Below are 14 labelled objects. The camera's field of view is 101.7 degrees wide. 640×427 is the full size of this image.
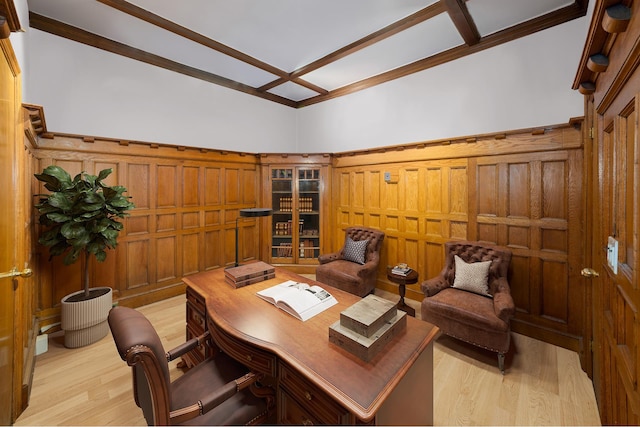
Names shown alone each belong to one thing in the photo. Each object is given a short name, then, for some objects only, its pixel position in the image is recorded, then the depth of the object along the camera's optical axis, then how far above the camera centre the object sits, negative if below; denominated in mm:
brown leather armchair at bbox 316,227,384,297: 3422 -744
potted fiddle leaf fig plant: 2432 -131
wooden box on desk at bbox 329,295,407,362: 1196 -583
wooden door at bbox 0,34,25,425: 1348 -130
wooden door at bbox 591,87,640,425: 1013 -249
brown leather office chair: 1027 -841
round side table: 3139 -820
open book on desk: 1609 -573
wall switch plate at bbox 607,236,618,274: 1262 -213
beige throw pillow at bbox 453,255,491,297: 2662 -684
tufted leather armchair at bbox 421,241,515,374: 2223 -864
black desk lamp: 2199 +9
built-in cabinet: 4707 +32
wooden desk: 1028 -681
